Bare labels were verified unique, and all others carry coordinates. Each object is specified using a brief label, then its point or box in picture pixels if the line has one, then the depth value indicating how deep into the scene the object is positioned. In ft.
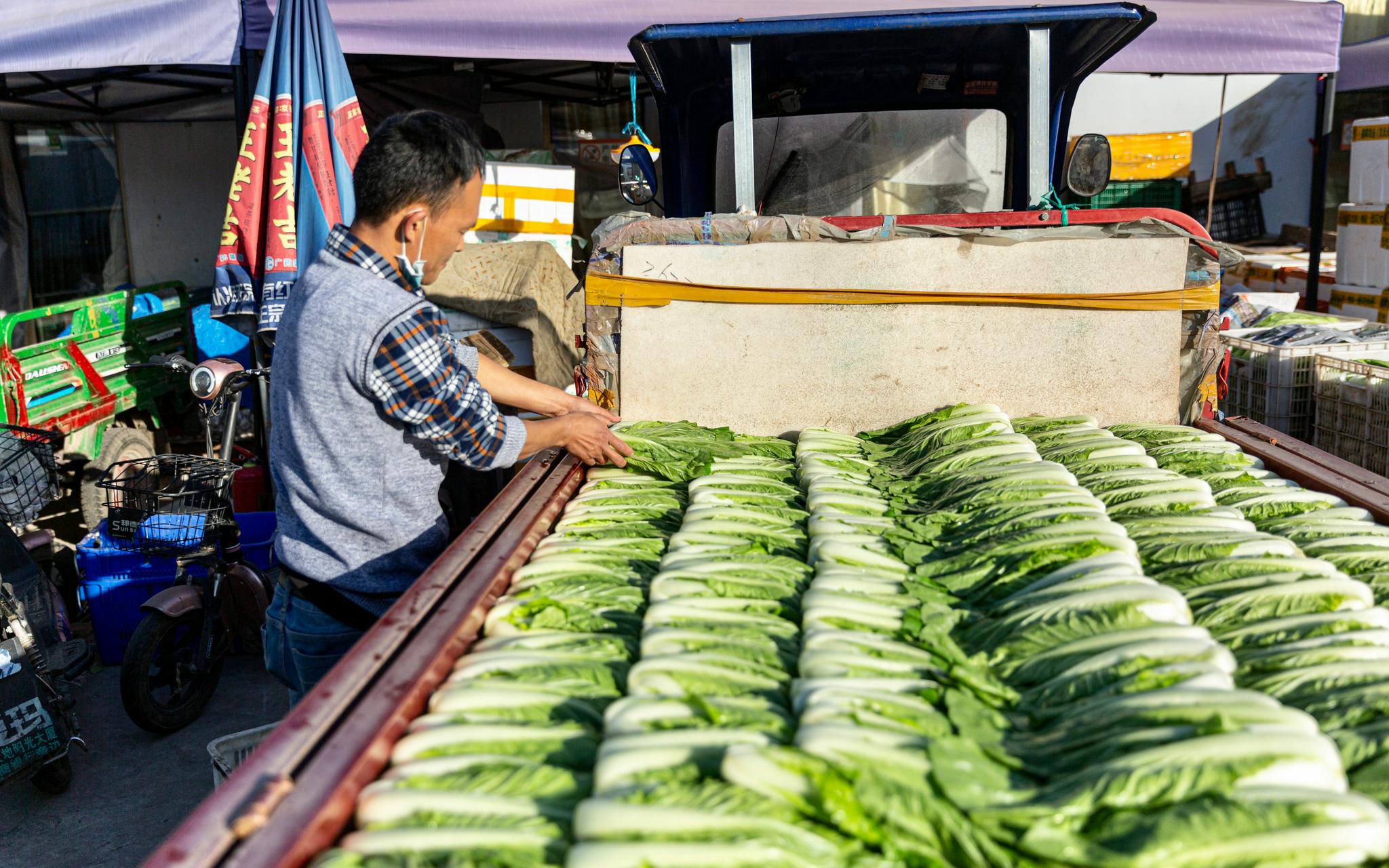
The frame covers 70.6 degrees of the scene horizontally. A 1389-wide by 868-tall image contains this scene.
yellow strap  12.73
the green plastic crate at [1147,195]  46.68
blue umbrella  18.76
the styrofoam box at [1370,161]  27.50
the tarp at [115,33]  20.85
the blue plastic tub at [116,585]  17.83
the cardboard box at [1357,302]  28.07
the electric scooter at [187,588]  15.72
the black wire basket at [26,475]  16.08
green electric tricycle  21.43
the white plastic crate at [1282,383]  19.88
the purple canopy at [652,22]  22.86
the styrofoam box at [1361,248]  27.73
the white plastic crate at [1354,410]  17.90
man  8.55
